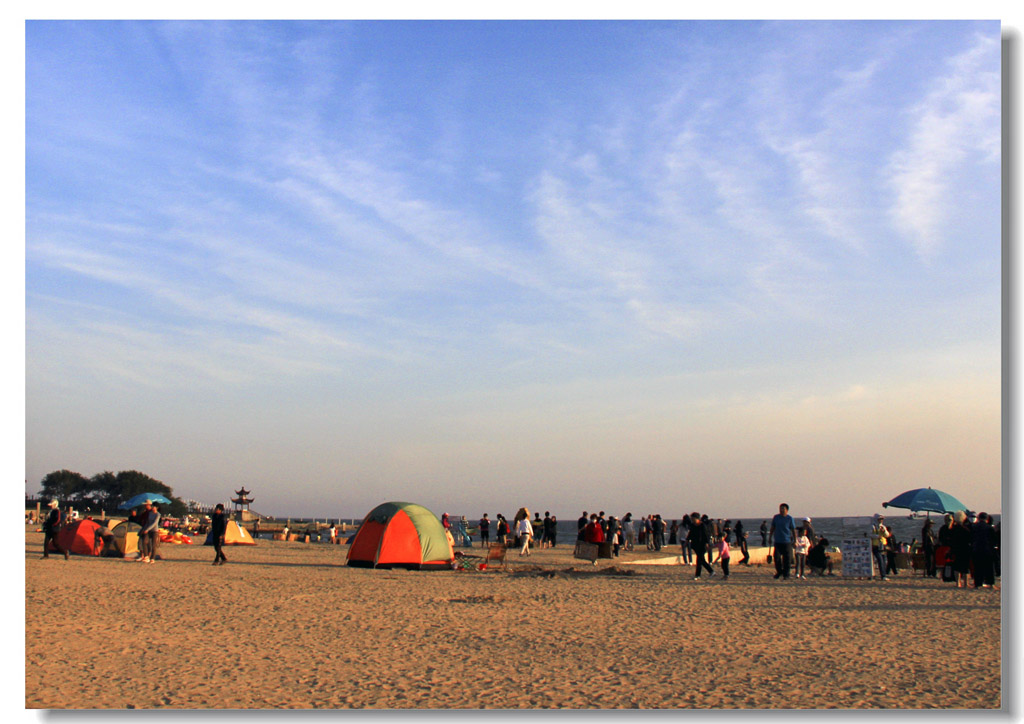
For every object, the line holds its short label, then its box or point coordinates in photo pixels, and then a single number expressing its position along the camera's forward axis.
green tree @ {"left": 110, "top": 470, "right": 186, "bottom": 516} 99.44
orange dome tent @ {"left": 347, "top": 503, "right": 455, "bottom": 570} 19.98
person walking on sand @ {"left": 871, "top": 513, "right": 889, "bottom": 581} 18.41
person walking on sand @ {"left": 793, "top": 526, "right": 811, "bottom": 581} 18.62
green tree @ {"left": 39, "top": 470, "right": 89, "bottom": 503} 98.56
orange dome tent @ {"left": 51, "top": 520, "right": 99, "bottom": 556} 24.28
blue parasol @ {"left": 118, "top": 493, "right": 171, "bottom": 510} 36.38
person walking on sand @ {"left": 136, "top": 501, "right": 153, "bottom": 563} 21.97
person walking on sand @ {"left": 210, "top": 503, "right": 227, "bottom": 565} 21.03
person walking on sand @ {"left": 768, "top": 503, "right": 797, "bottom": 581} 17.17
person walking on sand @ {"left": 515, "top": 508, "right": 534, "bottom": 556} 26.83
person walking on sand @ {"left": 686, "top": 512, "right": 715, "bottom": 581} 17.69
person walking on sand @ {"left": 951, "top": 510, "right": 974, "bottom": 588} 16.19
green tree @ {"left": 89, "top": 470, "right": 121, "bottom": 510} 100.69
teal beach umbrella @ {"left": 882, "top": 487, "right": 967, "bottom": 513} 21.22
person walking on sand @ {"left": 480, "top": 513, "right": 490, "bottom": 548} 35.16
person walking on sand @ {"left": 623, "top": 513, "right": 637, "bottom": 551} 31.64
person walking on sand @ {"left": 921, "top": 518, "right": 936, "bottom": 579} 19.34
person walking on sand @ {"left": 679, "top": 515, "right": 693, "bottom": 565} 24.52
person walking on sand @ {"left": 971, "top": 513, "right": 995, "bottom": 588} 15.82
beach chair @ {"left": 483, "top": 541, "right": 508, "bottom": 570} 20.92
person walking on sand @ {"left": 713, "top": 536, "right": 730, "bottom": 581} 18.16
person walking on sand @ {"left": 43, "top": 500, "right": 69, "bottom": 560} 22.28
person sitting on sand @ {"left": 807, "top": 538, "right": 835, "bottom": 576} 19.16
